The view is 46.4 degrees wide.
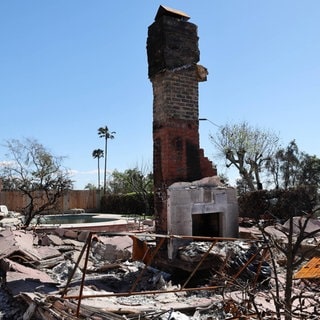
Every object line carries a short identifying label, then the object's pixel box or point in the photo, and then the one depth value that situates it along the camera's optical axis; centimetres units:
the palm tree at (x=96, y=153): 5784
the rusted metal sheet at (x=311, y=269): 768
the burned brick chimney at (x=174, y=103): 853
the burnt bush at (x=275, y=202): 1772
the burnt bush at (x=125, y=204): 2933
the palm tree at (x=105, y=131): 5672
